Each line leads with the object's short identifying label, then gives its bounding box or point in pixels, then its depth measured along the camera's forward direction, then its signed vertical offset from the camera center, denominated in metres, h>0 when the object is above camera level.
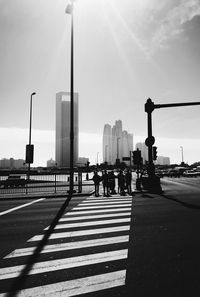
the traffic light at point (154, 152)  19.62 +1.11
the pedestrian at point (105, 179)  19.09 -1.08
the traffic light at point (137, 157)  21.95 +0.78
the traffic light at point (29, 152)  20.80 +1.15
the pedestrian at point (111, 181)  19.61 -1.30
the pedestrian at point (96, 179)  18.38 -1.04
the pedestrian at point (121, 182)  19.23 -1.35
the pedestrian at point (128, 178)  19.72 -1.04
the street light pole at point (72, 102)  19.27 +5.34
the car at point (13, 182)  27.17 -1.88
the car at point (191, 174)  51.07 -1.86
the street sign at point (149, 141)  19.75 +2.02
